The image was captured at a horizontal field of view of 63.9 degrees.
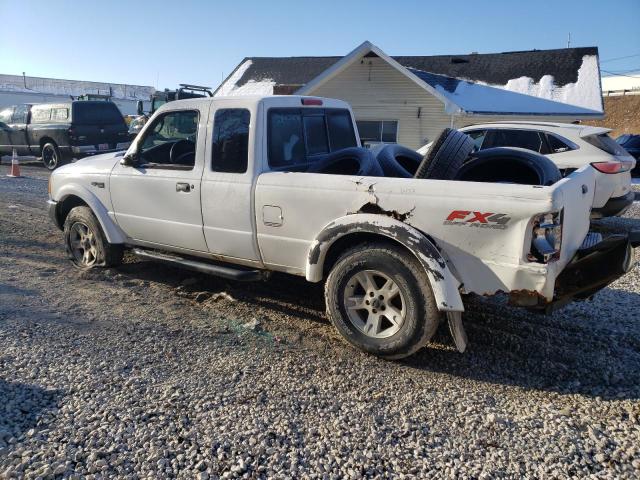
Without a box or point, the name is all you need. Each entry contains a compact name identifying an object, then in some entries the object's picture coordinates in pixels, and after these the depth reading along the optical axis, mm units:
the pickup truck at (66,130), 15688
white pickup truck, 3344
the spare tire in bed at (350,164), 4293
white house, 17219
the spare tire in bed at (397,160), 4516
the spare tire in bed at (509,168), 4070
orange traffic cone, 14039
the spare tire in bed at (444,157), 3967
